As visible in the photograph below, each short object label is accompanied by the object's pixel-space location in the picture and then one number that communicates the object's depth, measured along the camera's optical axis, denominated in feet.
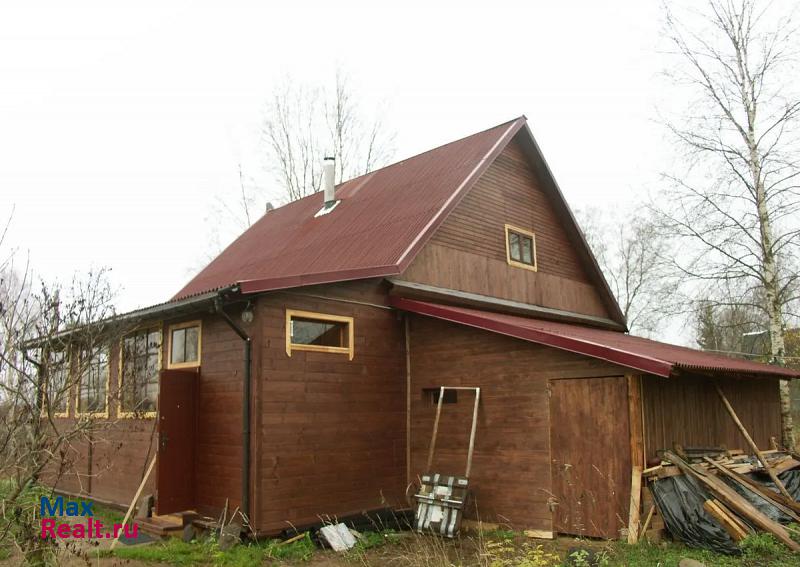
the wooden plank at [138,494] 29.94
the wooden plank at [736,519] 23.52
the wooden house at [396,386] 27.09
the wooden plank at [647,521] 24.66
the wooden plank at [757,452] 28.14
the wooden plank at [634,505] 24.54
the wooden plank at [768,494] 26.07
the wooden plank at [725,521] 23.24
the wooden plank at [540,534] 27.22
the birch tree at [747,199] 47.34
